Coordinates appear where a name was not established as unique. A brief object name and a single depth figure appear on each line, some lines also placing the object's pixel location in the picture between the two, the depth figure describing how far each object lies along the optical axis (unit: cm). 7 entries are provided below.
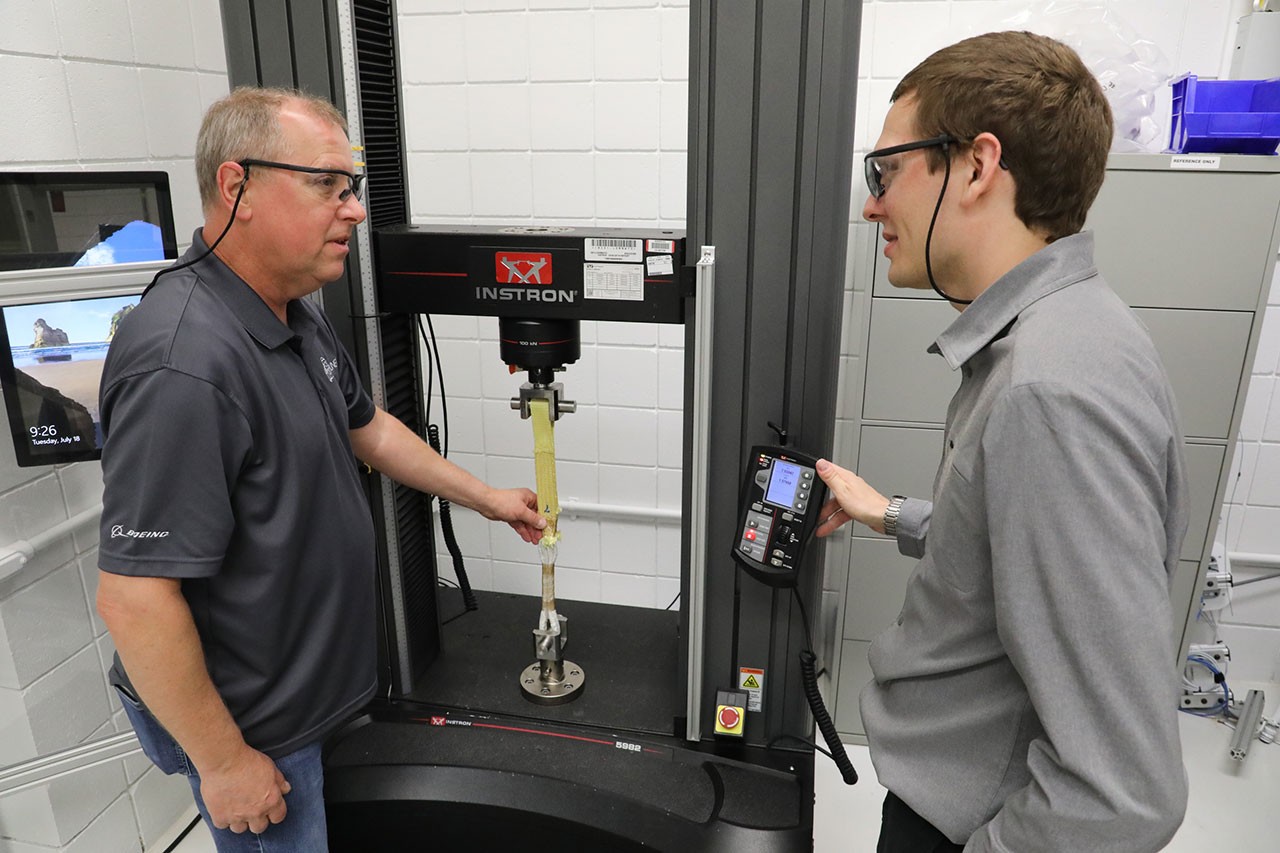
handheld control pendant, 146
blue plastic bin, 191
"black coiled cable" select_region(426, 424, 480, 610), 189
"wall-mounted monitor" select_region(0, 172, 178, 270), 147
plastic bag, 207
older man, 107
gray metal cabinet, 194
